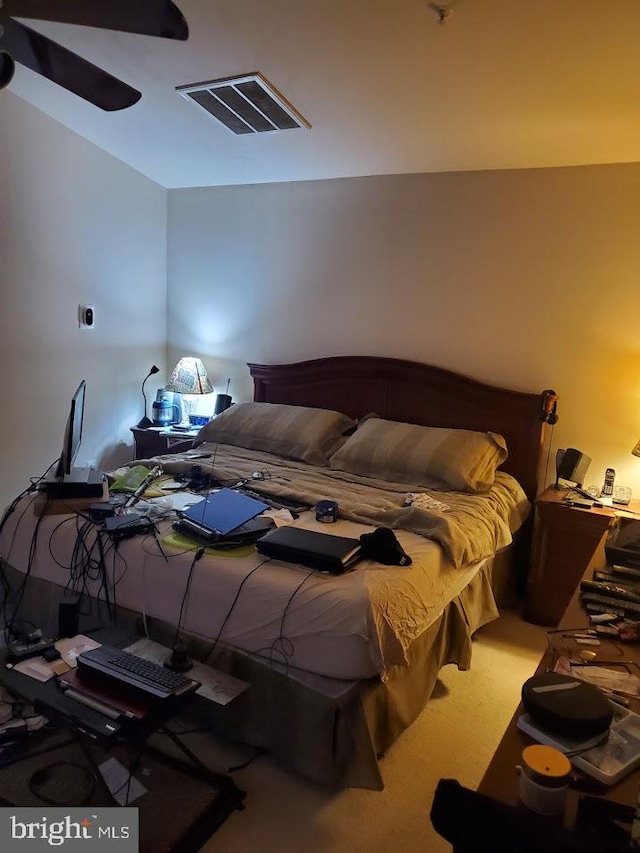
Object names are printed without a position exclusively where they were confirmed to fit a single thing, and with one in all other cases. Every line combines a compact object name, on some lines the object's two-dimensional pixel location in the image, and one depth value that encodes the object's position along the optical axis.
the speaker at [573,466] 3.09
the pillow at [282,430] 3.41
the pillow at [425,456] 2.93
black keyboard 1.56
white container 0.95
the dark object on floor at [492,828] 0.67
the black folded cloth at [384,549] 1.97
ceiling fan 1.78
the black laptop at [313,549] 1.86
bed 1.74
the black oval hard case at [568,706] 1.13
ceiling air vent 2.80
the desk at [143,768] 1.50
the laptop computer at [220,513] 2.08
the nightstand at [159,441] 3.94
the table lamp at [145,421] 4.25
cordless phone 3.05
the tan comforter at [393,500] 2.29
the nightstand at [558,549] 2.81
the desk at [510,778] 1.02
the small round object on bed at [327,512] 2.37
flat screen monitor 2.36
